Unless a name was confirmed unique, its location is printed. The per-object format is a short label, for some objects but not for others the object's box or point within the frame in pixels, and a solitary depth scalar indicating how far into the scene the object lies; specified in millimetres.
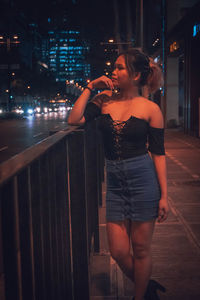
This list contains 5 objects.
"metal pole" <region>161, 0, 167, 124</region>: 23016
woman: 2750
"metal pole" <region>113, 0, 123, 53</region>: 30742
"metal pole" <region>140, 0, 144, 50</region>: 18819
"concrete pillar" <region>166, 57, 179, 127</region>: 27422
